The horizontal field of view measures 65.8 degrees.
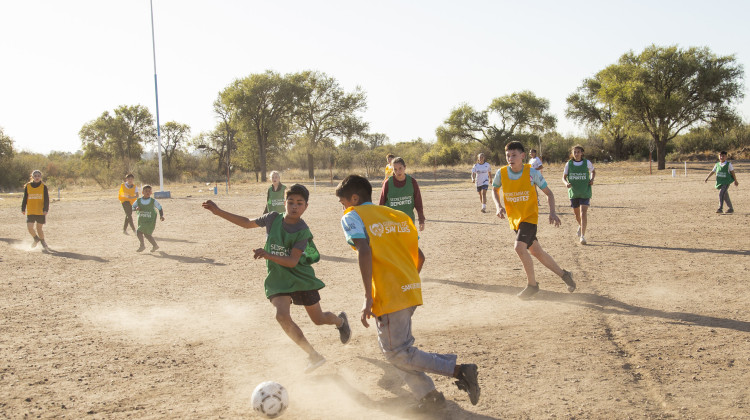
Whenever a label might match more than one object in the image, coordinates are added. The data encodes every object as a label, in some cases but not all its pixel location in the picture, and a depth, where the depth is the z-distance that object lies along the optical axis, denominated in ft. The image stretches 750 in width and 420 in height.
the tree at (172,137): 233.14
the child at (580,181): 36.88
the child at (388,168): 46.01
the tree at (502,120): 205.77
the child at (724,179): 50.75
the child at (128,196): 51.42
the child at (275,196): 37.93
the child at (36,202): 44.45
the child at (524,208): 23.62
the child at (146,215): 41.50
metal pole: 115.44
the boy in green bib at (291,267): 15.62
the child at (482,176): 60.70
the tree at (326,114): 182.50
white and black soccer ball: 13.09
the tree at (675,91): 135.85
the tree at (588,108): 199.52
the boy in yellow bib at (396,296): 12.91
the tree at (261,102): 169.17
